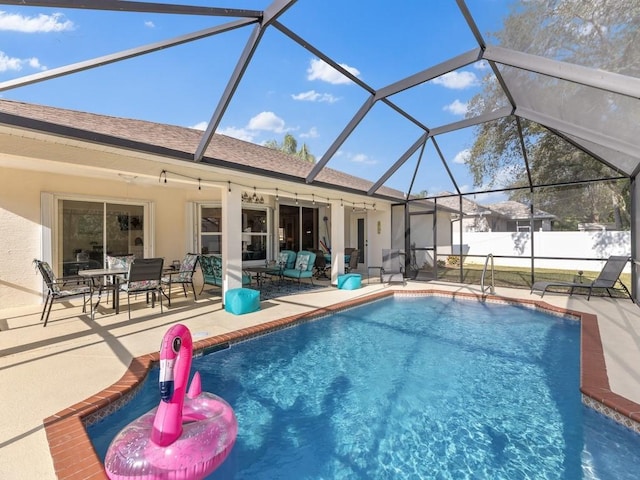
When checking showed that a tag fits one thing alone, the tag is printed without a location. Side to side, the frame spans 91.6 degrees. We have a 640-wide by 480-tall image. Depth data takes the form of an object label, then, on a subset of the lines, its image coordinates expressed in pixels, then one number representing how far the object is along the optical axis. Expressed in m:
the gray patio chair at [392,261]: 12.63
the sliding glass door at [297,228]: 12.13
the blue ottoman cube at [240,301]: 6.32
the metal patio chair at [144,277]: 5.75
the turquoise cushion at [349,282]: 9.34
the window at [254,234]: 10.43
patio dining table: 5.71
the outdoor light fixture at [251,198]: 10.16
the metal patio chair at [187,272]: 7.26
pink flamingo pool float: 2.12
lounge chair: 7.62
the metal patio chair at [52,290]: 5.31
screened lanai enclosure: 3.58
